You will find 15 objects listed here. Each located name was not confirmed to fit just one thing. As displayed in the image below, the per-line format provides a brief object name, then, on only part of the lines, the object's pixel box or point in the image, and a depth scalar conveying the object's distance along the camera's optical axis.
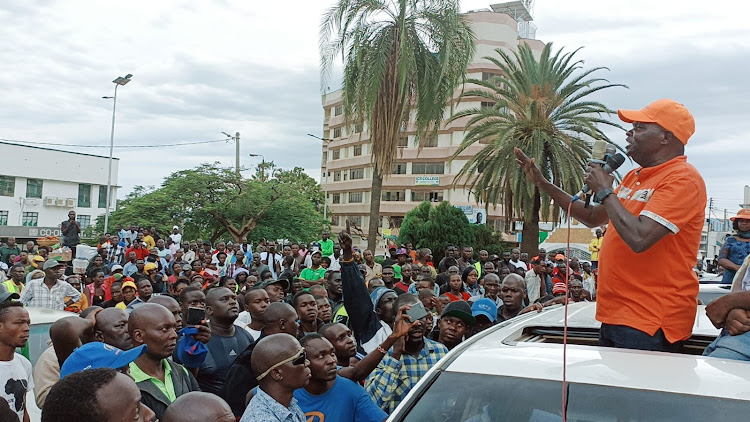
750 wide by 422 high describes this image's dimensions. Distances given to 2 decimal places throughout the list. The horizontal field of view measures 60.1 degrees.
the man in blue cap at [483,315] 5.91
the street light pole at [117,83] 30.17
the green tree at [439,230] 27.52
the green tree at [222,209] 29.72
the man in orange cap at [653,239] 2.97
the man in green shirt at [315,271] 11.77
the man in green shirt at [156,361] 3.64
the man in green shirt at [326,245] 16.13
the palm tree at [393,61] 17.06
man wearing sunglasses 3.26
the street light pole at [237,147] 38.92
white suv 2.28
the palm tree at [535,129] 19.94
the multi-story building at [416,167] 53.94
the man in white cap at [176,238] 20.41
